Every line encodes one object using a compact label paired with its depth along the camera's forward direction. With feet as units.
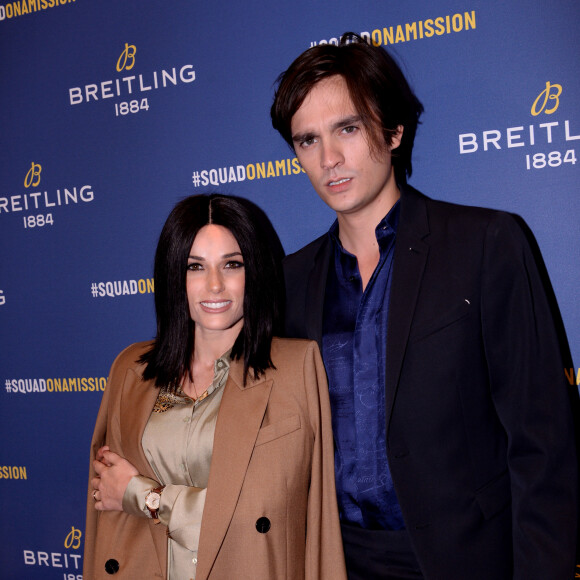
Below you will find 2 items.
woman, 6.78
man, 6.21
